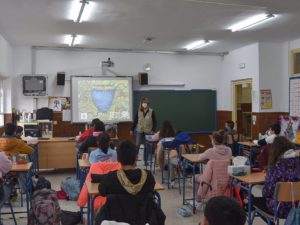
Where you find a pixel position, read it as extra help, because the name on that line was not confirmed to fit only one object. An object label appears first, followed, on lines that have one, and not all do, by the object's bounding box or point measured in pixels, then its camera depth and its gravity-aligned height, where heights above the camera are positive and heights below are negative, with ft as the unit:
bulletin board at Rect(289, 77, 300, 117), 25.67 +0.87
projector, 29.86 +3.94
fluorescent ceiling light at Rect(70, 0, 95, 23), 16.79 +5.13
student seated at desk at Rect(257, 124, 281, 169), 15.50 -1.98
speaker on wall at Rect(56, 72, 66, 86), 28.71 +2.57
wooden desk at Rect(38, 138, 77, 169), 23.56 -2.99
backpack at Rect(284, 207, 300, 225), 9.49 -2.98
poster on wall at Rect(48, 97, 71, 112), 28.94 +0.52
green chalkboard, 31.37 +0.14
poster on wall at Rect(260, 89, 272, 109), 27.50 +0.80
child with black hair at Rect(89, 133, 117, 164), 13.99 -1.76
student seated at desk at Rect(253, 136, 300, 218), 10.79 -1.91
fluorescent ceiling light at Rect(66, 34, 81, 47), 24.81 +5.20
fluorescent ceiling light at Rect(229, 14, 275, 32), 19.34 +5.12
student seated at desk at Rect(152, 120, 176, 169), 21.57 -1.57
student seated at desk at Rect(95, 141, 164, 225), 8.27 -2.02
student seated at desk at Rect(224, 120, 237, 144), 24.80 -1.49
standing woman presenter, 26.99 -0.94
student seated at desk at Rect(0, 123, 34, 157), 16.01 -1.58
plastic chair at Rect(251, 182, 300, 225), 10.10 -2.46
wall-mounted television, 27.99 +1.99
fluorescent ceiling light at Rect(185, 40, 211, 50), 27.42 +5.24
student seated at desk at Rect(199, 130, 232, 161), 14.70 -1.81
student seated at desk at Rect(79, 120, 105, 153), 18.12 -1.80
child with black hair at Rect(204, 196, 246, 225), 4.69 -1.41
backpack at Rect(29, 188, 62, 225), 12.23 -3.55
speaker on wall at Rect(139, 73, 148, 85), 30.48 +2.69
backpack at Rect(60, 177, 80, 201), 17.63 -4.05
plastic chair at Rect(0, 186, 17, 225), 12.15 -3.02
